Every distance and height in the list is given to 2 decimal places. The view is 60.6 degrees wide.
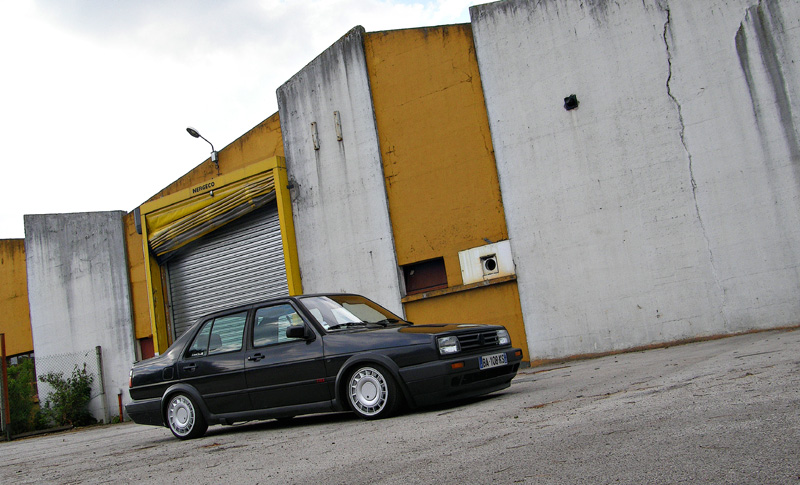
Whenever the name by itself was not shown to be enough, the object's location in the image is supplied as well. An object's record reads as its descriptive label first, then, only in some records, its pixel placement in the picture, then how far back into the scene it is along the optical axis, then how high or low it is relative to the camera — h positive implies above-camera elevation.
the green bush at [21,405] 16.67 -0.40
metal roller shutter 16.20 +2.15
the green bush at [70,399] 18.25 -0.46
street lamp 17.03 +5.60
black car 6.37 -0.23
